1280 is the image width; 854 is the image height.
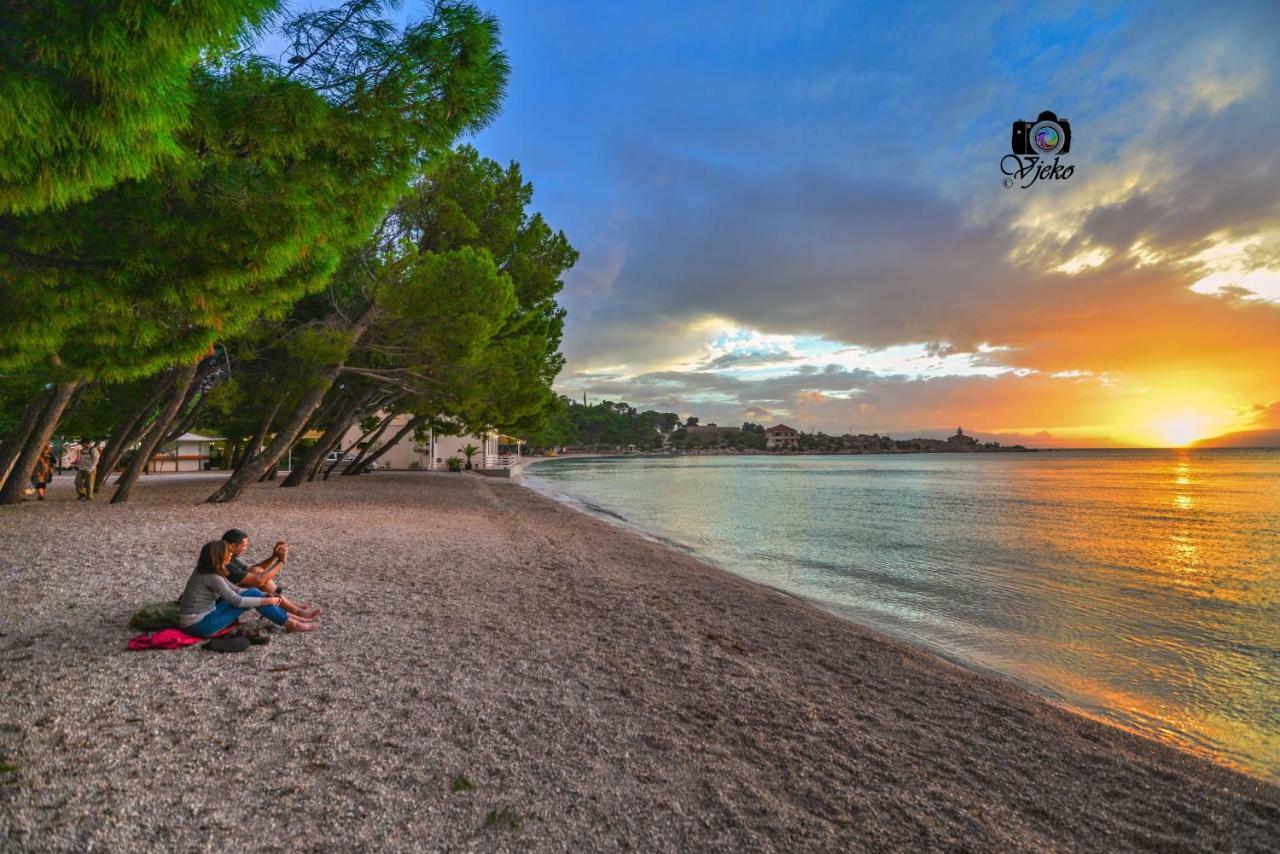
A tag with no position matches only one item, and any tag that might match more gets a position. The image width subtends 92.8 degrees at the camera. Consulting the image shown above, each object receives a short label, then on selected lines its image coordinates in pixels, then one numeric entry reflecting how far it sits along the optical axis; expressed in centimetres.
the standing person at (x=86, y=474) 1495
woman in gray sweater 472
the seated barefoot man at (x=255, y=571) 511
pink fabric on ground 455
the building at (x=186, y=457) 3125
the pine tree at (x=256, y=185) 407
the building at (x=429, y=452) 4325
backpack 477
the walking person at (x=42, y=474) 1452
